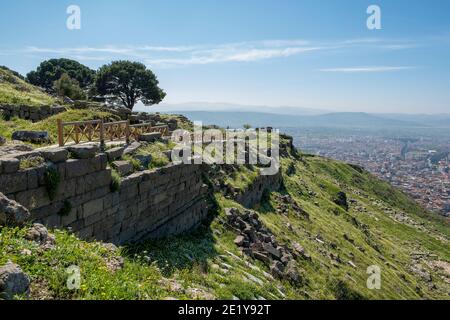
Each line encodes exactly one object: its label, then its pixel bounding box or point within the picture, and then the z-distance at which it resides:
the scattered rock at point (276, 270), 17.22
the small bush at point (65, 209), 11.40
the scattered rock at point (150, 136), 17.81
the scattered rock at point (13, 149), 11.13
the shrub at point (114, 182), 13.32
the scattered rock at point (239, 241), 18.18
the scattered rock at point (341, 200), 47.34
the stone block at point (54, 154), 11.05
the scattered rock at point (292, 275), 17.58
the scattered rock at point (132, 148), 15.55
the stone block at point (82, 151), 12.03
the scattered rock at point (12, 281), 6.49
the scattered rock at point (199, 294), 9.91
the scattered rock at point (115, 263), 9.39
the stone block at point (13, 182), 9.66
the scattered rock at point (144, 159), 15.58
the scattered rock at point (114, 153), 13.89
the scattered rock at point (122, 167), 13.92
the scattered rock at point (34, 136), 14.92
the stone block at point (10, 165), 9.64
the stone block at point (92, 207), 12.30
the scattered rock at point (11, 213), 8.69
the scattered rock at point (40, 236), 8.77
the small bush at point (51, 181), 10.83
